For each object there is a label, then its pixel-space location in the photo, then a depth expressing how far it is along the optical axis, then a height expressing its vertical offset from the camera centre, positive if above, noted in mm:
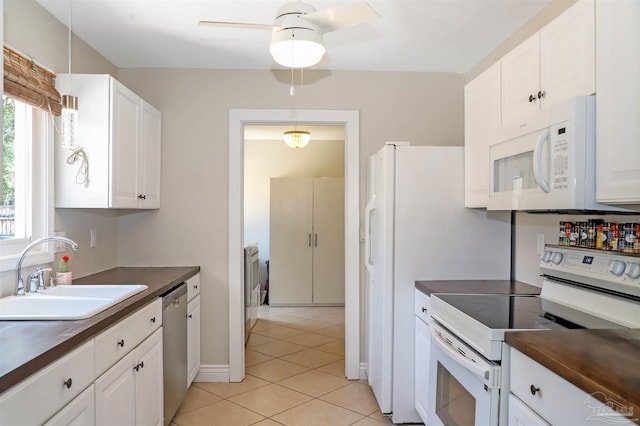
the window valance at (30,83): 1896 +622
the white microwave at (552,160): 1542 +218
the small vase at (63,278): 2250 -380
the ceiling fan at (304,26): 1689 +785
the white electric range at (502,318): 1527 -439
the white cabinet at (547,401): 1044 -542
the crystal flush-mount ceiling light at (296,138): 5140 +917
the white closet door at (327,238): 5754 -383
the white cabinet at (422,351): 2352 -821
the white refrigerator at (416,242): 2543 -190
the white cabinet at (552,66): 1557 +630
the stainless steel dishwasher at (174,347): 2365 -842
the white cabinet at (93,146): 2365 +361
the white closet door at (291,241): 5750 -428
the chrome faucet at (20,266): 1951 -272
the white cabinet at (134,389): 1637 -806
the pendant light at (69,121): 1902 +407
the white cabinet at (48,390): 1082 -539
